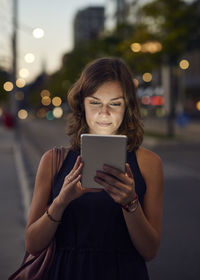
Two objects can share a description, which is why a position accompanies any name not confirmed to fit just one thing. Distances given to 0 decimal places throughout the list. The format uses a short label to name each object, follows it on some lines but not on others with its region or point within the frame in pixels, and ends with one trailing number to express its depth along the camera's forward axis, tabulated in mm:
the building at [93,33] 146700
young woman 2289
